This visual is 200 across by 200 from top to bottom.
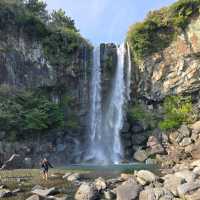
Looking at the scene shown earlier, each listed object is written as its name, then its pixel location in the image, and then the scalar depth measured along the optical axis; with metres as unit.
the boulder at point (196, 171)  22.19
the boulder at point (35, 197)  18.66
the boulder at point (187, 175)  20.68
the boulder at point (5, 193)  20.21
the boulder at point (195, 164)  27.88
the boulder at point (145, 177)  22.05
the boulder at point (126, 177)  23.93
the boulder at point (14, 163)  36.65
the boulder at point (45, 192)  20.17
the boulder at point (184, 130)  42.33
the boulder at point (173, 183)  19.23
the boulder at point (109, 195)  19.53
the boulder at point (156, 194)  18.17
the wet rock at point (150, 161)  39.48
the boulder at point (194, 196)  17.55
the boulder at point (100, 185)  20.98
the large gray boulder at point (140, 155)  42.26
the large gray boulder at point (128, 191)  18.89
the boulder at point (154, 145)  42.00
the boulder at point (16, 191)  21.16
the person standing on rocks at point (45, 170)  27.37
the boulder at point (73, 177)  25.81
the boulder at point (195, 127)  41.55
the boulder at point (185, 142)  40.78
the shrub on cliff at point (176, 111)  46.16
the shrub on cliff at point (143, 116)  47.16
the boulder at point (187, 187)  18.54
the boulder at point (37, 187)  22.07
